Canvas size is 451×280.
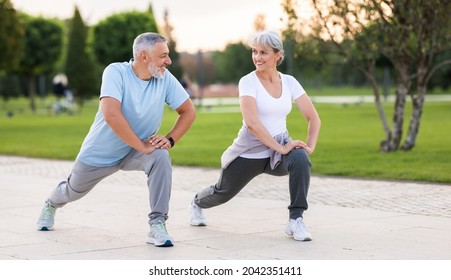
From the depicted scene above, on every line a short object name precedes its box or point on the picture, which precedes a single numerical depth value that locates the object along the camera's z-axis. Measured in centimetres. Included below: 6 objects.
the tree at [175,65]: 6533
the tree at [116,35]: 5719
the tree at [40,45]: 5384
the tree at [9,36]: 3234
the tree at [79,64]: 5772
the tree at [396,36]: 1642
